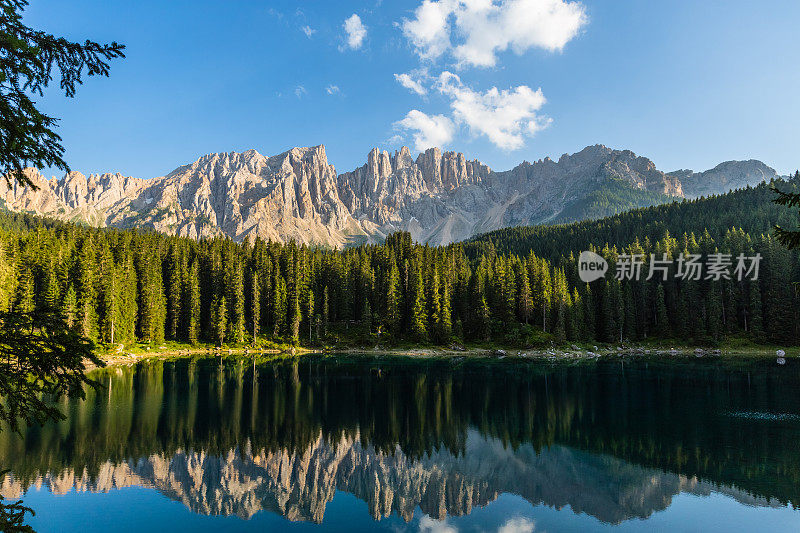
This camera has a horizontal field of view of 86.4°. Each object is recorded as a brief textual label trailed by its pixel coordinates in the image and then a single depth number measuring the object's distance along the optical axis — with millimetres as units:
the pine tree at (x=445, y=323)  107062
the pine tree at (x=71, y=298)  73188
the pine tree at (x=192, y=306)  105812
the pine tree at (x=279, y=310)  113125
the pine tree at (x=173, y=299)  107562
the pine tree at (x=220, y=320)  105938
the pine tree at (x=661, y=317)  113125
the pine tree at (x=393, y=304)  111250
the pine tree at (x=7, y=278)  65675
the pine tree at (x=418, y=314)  108125
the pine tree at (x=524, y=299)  110625
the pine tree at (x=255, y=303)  111000
